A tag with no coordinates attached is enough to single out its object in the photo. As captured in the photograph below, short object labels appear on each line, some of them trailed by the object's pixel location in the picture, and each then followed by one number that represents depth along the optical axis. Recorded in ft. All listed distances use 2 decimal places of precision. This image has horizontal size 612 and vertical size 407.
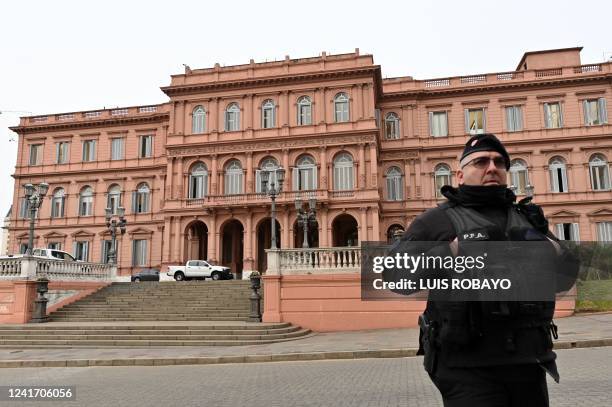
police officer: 7.88
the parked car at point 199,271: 100.58
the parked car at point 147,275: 118.42
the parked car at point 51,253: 91.00
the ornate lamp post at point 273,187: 64.54
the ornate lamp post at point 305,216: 75.63
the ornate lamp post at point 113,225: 89.26
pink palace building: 114.42
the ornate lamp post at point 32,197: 66.64
